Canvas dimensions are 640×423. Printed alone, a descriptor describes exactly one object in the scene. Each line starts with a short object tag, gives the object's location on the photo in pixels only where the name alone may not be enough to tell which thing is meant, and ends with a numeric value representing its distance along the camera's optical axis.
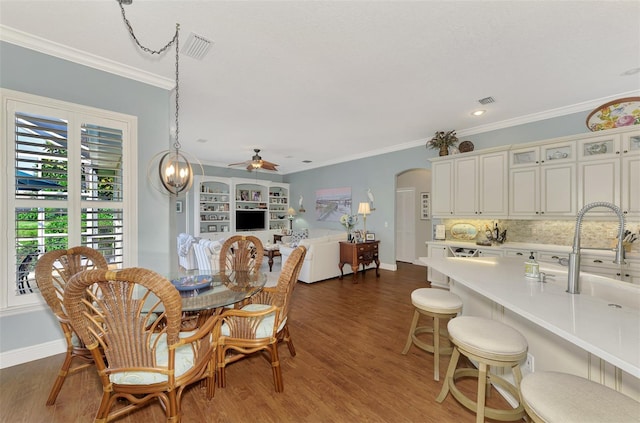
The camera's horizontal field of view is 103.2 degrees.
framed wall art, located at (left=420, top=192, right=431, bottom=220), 6.97
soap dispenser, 1.86
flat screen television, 8.13
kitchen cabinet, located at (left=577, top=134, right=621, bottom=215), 3.18
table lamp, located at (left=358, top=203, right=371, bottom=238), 5.78
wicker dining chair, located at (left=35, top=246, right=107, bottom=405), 1.75
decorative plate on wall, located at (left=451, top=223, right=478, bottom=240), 4.61
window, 2.19
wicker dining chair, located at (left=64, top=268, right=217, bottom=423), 1.20
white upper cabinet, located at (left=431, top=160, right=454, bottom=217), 4.64
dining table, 1.83
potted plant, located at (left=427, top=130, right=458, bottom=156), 4.70
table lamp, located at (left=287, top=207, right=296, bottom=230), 8.58
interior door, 7.20
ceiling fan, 5.16
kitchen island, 0.98
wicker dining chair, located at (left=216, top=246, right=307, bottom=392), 1.90
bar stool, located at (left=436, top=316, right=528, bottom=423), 1.40
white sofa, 4.91
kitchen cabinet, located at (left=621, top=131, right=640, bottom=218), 3.05
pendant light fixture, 2.32
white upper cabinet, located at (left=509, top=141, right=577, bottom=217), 3.52
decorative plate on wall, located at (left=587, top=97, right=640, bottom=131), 3.13
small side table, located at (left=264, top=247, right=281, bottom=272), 5.88
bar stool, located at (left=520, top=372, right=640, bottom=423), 0.90
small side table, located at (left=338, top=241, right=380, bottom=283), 5.18
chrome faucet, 1.41
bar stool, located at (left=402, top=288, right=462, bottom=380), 2.05
